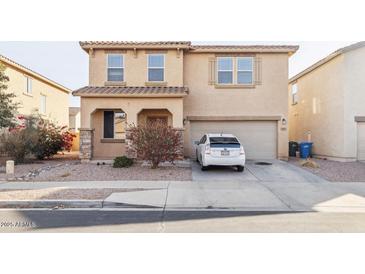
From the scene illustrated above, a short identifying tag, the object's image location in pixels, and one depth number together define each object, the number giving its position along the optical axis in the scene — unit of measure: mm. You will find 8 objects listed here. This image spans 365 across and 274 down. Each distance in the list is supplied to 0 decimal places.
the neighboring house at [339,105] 14352
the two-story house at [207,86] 15008
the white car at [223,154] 10969
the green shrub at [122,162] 12286
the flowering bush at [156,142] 11180
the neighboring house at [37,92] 18312
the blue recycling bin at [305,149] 16391
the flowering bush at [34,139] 13367
